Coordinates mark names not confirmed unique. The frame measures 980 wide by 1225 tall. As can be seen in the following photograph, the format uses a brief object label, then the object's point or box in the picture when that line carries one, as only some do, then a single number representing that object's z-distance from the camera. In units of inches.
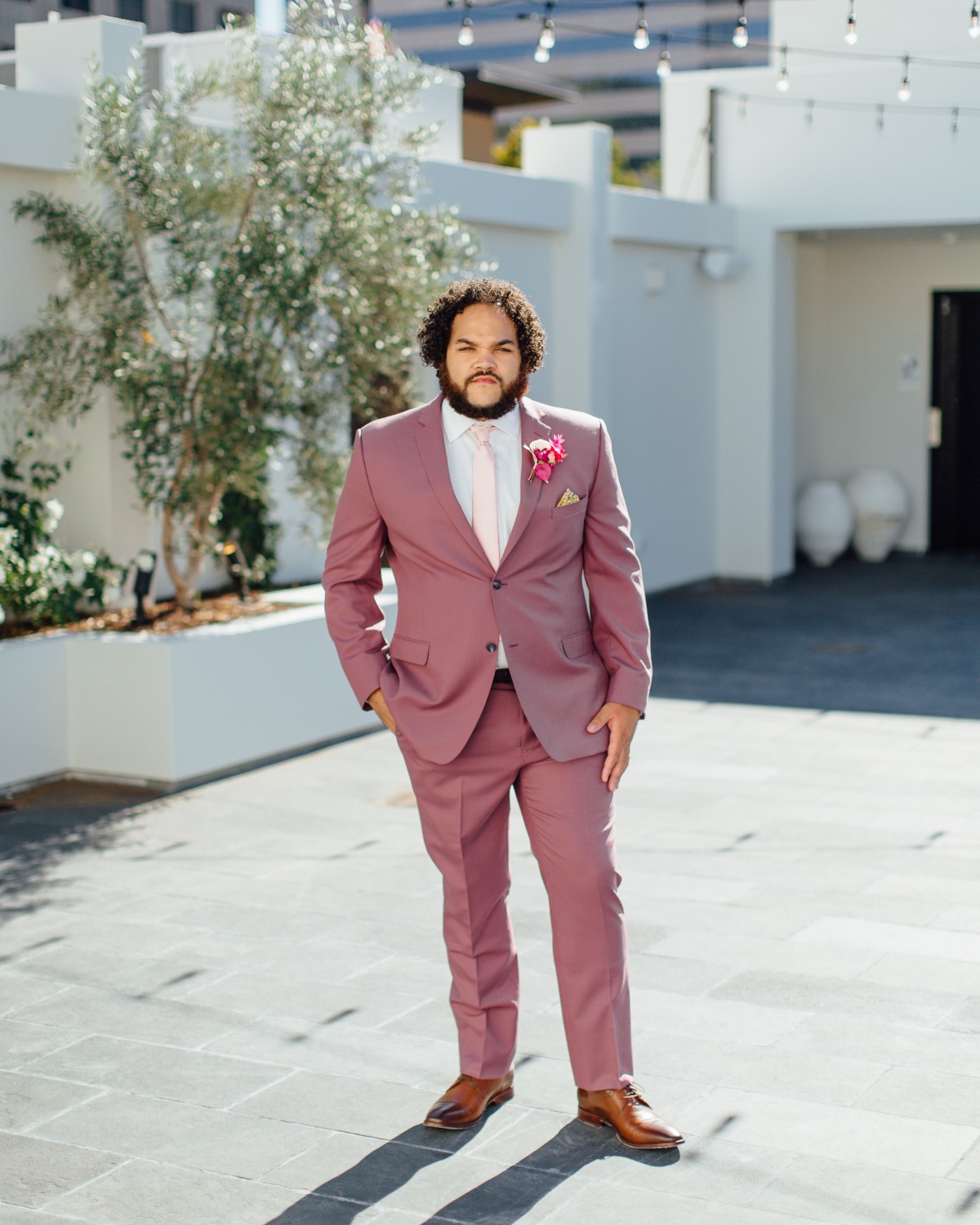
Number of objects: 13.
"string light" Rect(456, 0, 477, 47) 323.3
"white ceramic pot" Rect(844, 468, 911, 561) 563.5
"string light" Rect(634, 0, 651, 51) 311.4
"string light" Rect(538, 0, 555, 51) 319.0
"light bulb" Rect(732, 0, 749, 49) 328.5
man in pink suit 134.7
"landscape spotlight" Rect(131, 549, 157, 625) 279.1
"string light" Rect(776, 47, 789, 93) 427.7
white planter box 264.2
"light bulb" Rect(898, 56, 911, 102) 425.7
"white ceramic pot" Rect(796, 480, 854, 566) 553.9
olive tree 271.6
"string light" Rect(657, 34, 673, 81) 386.9
